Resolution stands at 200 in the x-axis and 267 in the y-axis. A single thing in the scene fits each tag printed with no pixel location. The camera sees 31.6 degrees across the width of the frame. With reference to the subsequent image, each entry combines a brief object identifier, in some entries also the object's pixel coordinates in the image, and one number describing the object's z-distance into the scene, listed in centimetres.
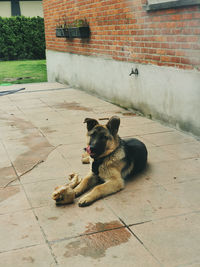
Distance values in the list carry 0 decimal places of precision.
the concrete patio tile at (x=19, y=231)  311
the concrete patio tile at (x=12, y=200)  377
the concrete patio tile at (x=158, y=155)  510
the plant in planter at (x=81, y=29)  1018
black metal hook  778
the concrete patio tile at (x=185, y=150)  522
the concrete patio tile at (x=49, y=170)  455
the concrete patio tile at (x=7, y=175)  448
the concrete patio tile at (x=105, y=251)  280
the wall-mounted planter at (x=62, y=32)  1154
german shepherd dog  404
